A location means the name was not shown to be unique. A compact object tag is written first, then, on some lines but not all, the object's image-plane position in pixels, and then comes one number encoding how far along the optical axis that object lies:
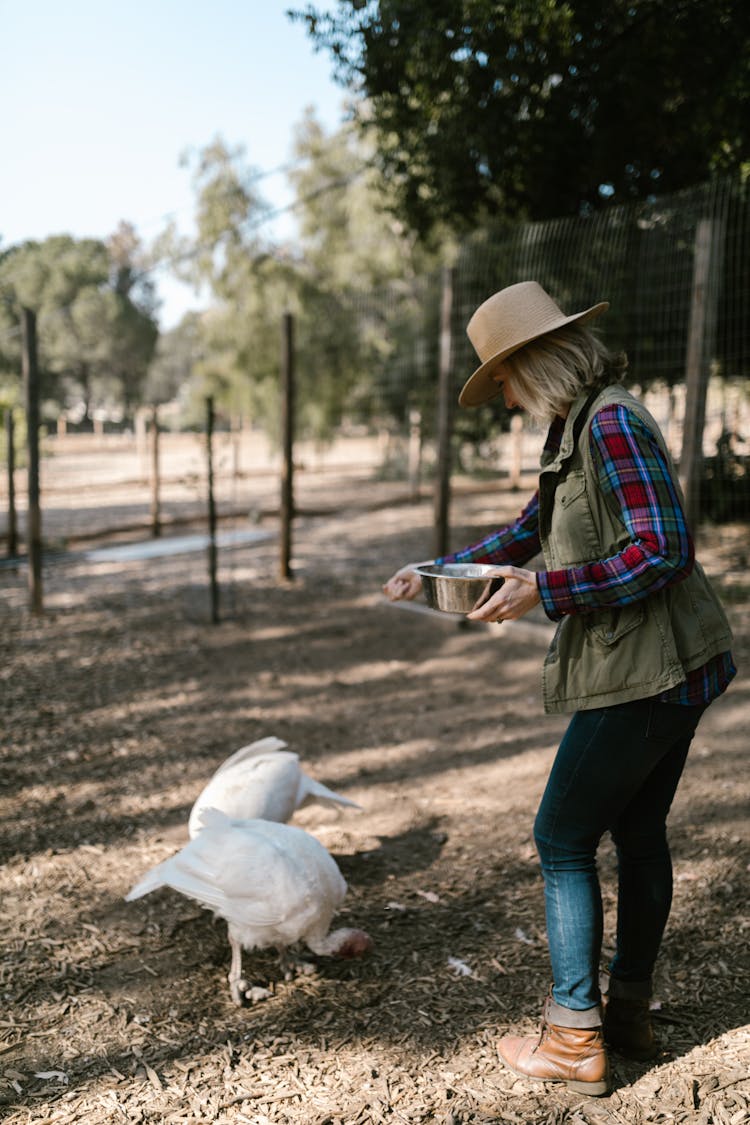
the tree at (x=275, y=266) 18.58
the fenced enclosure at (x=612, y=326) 6.02
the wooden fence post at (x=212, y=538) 6.45
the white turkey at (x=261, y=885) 2.50
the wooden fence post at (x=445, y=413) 6.54
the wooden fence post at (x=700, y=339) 5.62
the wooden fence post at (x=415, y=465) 13.91
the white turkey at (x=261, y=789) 3.04
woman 1.77
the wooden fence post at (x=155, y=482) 10.62
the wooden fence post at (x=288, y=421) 7.70
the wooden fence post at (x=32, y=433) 6.22
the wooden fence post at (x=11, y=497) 8.39
